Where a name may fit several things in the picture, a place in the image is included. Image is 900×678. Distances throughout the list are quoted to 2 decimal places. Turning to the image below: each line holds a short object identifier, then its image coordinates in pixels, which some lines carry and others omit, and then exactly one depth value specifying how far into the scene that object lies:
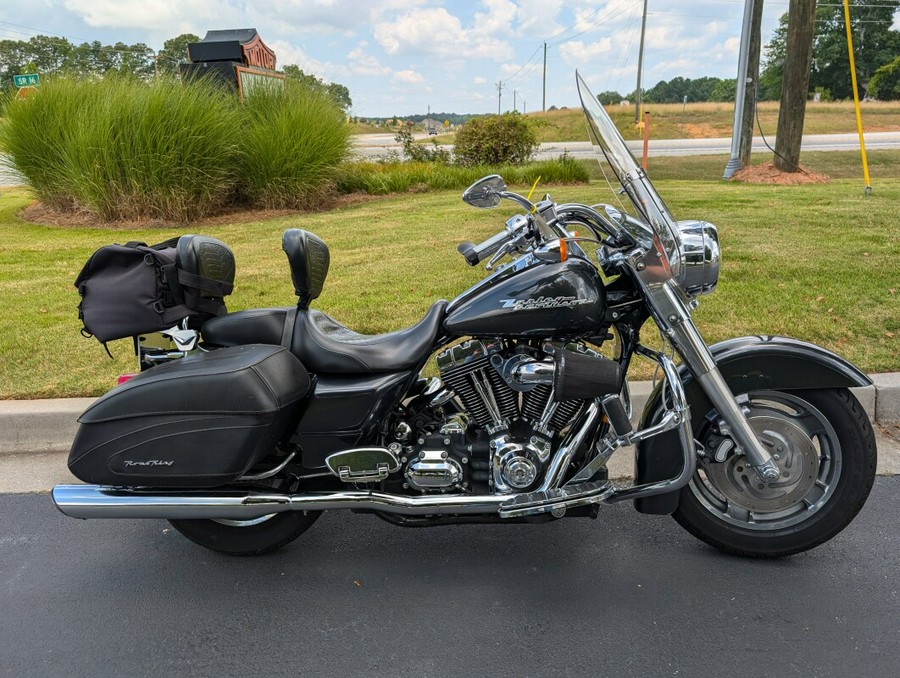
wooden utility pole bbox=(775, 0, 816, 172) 12.72
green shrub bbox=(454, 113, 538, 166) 15.14
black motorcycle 2.42
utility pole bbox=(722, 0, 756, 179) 13.55
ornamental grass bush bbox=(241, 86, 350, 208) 11.18
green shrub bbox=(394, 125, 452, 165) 15.93
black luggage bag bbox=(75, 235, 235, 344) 2.44
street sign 11.98
